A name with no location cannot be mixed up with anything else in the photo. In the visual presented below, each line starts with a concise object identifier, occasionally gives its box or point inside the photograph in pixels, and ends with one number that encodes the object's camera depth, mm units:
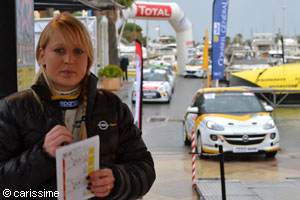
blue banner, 19109
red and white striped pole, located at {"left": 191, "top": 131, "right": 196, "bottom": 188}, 7845
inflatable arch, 34156
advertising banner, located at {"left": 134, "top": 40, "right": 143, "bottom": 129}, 8320
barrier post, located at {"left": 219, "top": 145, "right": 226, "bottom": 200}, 5832
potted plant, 26234
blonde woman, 2051
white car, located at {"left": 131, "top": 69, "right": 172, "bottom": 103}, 22453
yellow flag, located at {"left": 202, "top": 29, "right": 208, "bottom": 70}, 25678
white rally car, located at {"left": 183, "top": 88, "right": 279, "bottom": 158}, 10453
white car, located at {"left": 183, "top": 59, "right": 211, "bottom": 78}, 38656
